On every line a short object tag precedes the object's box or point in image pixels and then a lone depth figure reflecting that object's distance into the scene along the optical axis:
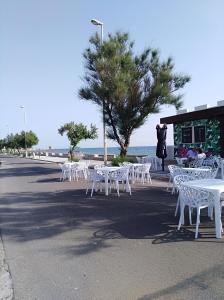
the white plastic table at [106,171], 7.18
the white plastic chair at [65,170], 10.62
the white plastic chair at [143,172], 8.86
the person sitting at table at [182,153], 11.43
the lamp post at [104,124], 14.50
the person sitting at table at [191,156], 10.35
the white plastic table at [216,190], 3.75
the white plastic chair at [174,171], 6.48
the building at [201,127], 11.85
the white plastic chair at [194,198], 3.99
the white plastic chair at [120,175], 7.14
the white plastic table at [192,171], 5.92
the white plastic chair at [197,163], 9.47
